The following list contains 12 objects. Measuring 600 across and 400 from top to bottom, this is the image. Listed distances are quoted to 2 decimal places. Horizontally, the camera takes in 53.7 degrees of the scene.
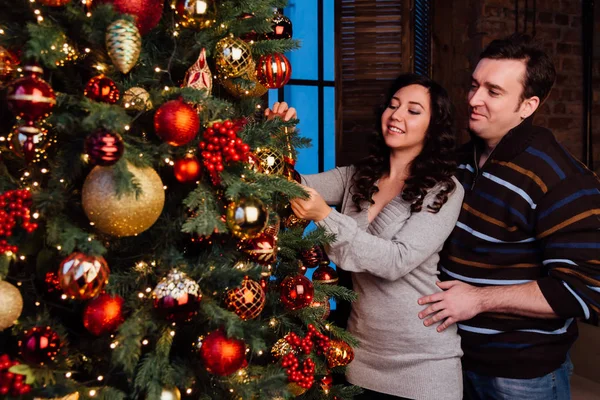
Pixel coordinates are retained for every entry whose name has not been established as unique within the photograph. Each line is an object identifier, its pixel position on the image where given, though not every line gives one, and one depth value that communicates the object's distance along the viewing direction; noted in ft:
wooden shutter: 9.14
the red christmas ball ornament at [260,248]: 3.98
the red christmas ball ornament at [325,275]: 5.29
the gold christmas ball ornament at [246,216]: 3.47
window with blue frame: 9.79
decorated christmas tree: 3.08
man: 5.12
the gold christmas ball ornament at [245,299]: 3.75
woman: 4.95
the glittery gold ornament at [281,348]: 4.32
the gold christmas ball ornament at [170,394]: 3.32
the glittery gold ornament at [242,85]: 4.23
